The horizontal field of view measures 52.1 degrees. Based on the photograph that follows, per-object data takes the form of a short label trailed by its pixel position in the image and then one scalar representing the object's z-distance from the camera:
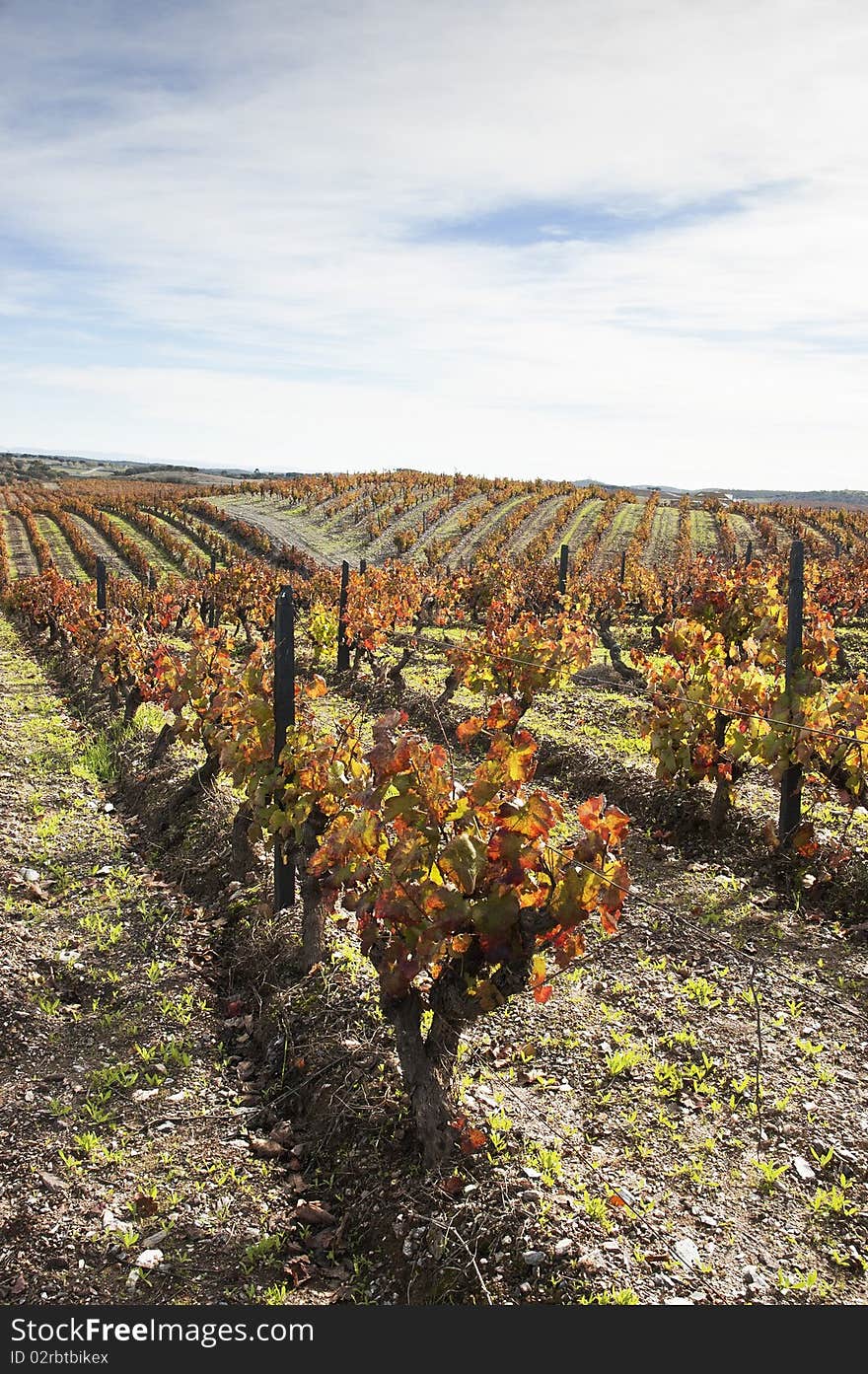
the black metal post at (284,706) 6.53
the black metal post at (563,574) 21.52
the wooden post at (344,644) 17.61
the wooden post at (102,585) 17.16
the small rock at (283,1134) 4.52
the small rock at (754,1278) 3.59
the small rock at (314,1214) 4.01
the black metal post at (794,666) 7.91
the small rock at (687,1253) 3.66
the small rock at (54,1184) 4.04
